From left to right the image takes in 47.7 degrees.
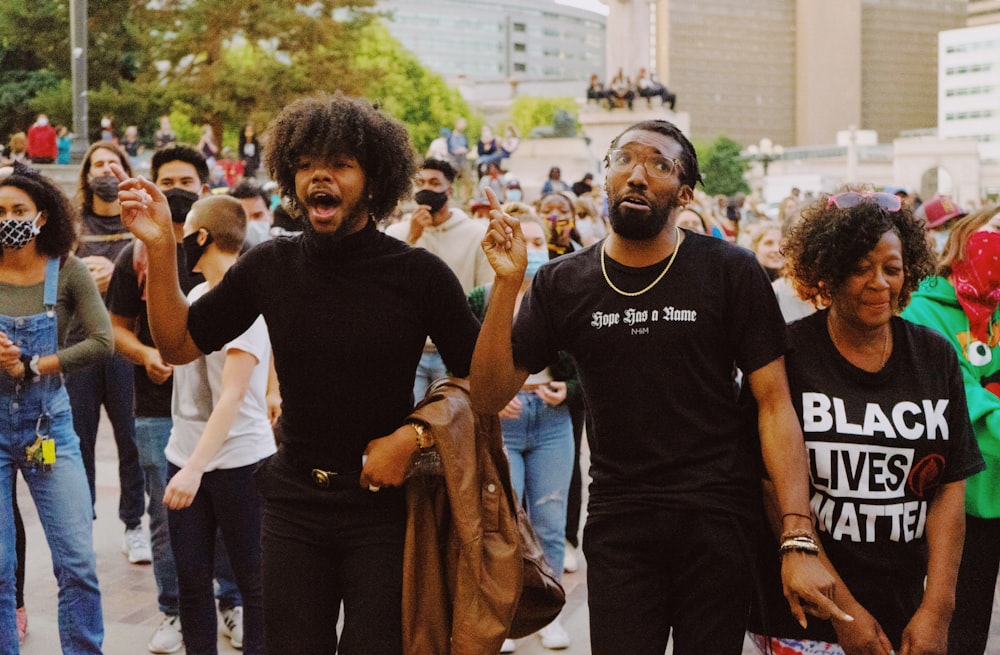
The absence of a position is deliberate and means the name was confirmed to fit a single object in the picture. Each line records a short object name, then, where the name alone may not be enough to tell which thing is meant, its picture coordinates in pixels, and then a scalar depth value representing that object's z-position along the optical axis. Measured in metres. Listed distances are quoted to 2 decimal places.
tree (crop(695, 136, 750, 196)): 79.12
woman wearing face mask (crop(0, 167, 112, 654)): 4.16
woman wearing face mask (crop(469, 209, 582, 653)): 5.12
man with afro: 2.92
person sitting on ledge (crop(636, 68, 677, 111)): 39.78
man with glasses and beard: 2.83
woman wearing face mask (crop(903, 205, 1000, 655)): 3.52
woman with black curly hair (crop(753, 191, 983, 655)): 2.89
